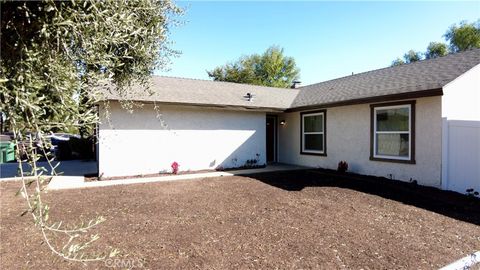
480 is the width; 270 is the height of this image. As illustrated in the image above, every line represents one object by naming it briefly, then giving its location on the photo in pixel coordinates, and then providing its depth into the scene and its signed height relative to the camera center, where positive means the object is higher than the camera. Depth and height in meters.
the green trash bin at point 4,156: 16.20 -1.32
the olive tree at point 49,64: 1.85 +0.50
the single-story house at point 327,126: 8.62 +0.17
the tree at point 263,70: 41.69 +8.88
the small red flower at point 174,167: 11.62 -1.43
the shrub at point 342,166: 11.45 -1.43
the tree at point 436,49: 36.53 +10.19
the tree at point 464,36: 34.31 +11.16
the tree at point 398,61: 41.04 +9.82
